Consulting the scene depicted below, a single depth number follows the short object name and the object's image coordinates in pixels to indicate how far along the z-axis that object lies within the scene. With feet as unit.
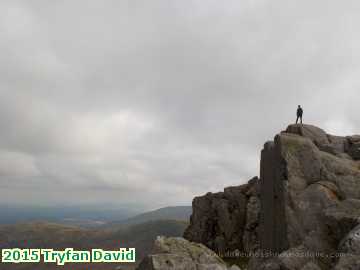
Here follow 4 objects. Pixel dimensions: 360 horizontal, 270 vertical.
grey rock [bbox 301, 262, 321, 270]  88.33
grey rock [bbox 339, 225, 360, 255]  76.69
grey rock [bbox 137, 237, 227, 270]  86.07
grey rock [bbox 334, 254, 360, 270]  72.17
